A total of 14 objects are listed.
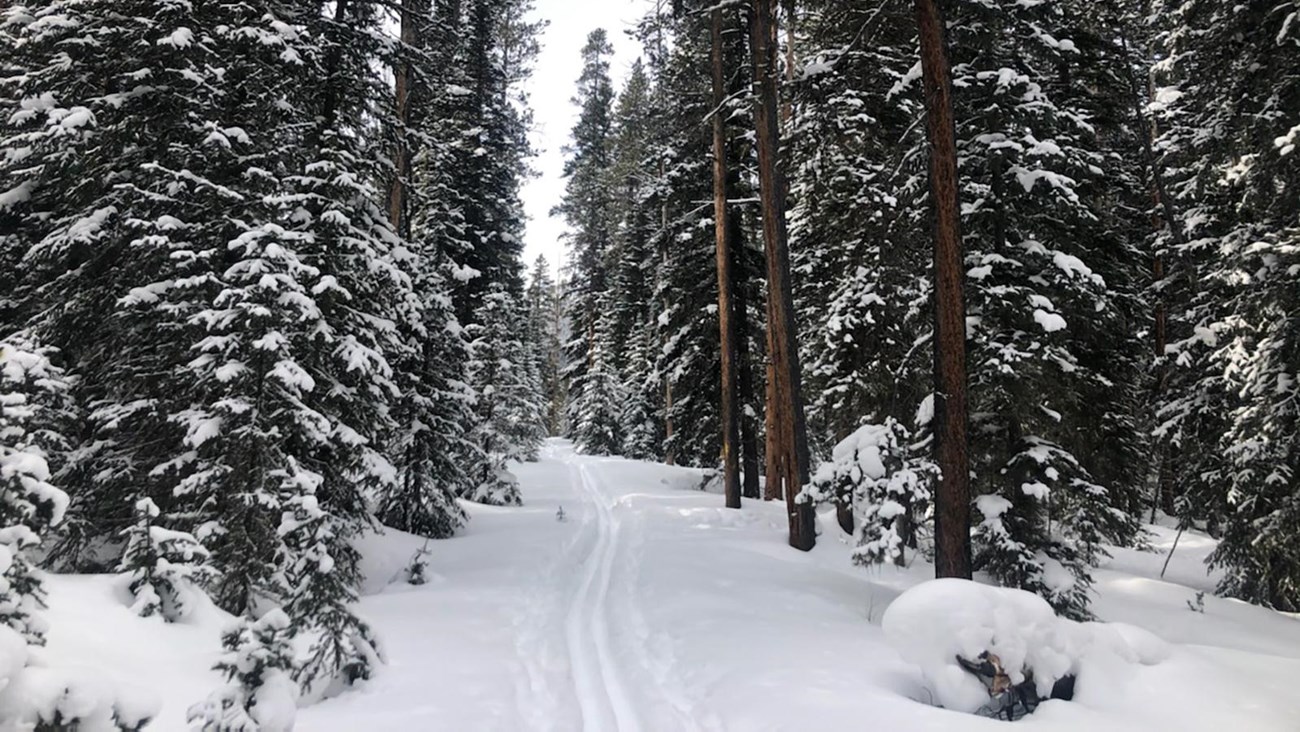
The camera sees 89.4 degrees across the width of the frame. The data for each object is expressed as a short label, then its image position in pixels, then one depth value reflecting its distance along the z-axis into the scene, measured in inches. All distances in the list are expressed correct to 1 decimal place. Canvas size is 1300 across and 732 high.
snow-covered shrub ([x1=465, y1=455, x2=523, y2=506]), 817.5
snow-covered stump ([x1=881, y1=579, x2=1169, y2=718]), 248.1
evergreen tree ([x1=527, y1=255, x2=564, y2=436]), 2044.8
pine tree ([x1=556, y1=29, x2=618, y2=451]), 1739.7
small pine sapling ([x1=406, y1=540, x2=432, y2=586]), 427.5
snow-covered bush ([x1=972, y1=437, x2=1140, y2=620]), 399.2
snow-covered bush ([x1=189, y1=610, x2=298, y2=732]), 151.9
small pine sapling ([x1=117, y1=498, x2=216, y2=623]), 204.8
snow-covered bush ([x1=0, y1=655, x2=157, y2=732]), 131.3
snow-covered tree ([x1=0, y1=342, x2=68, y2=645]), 139.1
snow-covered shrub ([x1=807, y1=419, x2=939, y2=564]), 355.9
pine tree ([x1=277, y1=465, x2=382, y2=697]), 237.5
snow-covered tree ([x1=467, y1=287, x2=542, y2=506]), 816.9
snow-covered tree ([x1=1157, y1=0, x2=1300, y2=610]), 421.7
